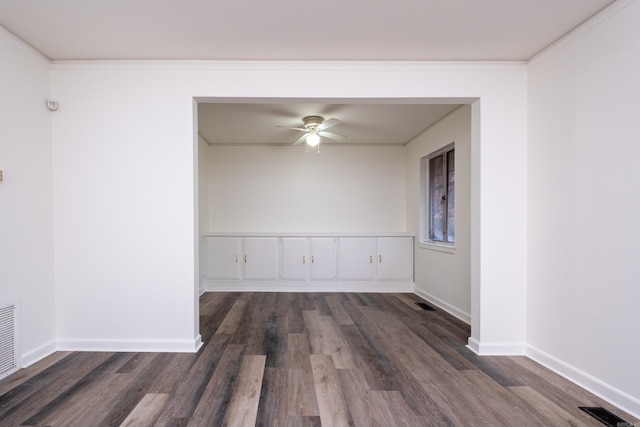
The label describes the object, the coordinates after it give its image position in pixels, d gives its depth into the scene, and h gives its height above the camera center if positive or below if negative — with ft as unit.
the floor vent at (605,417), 5.76 -3.99
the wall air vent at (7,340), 7.35 -3.09
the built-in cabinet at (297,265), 16.66 -2.89
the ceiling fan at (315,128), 12.55 +3.45
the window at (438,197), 13.69 +0.69
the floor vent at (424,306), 13.51 -4.30
